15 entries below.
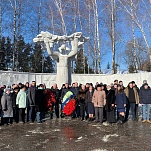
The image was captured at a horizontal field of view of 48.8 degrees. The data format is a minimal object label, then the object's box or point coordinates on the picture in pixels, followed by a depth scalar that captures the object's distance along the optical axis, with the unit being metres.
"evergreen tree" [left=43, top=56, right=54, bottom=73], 22.36
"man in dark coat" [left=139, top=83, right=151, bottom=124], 6.74
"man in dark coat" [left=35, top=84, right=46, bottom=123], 6.79
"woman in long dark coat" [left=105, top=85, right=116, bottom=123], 6.51
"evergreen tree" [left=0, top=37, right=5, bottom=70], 20.49
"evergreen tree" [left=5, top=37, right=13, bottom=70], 21.71
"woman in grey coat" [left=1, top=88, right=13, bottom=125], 6.40
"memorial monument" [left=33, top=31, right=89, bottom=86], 9.86
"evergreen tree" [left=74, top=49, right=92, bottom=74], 21.34
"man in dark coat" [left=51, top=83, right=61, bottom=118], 7.59
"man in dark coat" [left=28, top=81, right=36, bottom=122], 6.79
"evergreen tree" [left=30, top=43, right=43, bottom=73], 21.47
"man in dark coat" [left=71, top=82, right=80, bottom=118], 7.56
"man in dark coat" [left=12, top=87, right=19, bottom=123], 6.64
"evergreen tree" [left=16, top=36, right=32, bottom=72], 21.07
